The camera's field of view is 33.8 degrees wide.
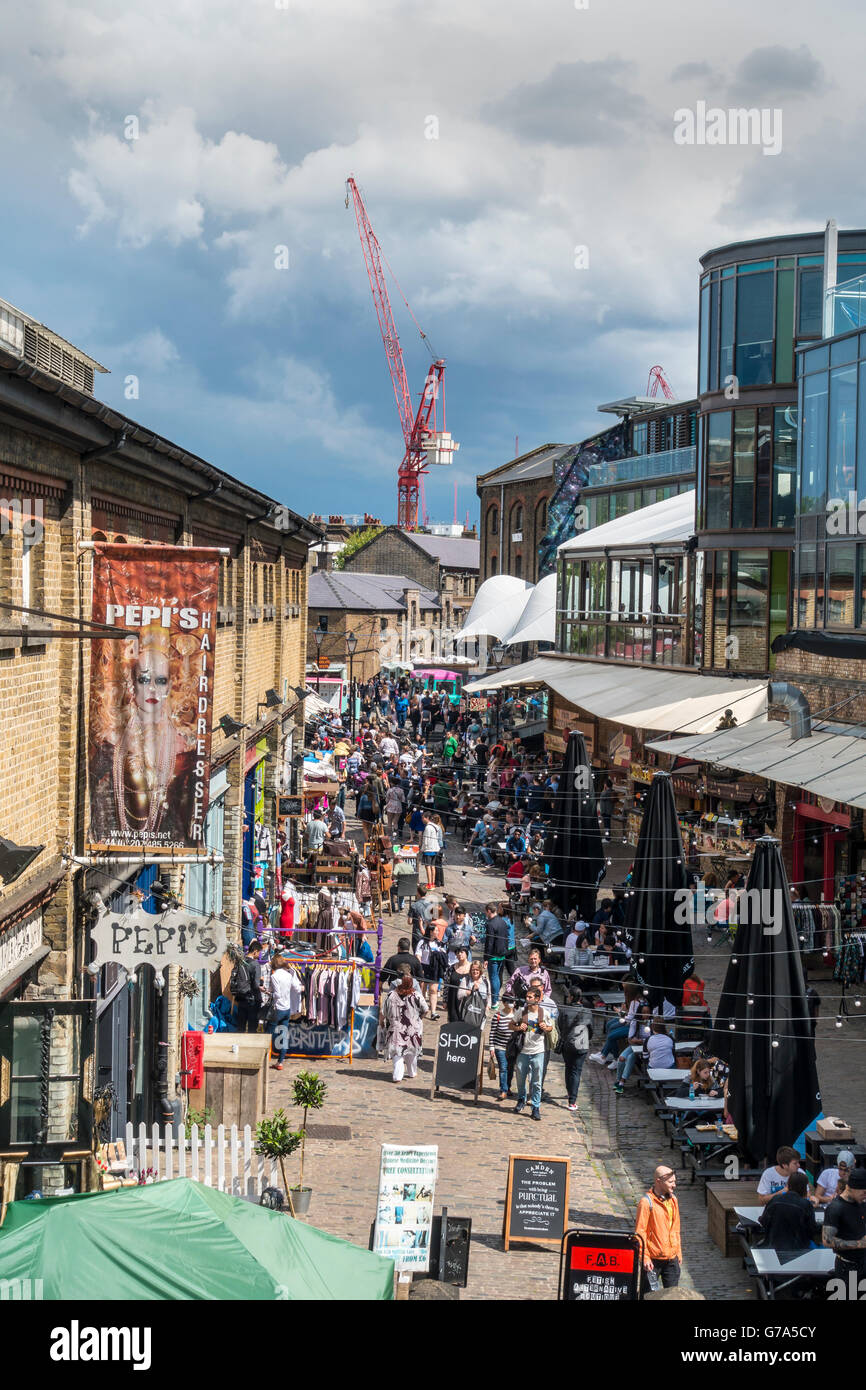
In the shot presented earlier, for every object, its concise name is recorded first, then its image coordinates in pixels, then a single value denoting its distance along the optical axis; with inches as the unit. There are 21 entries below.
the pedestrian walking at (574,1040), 619.8
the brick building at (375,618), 2876.5
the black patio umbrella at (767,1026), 493.7
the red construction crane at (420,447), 6008.9
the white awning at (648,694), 1018.1
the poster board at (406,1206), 432.5
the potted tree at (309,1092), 520.7
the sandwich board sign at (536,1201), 470.9
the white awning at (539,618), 1699.1
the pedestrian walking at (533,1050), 611.2
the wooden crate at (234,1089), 564.7
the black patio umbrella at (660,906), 690.2
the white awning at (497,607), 2007.9
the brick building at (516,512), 2815.0
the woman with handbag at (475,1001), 657.0
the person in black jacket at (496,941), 787.4
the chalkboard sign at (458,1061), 629.0
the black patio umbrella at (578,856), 881.5
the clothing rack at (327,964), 674.2
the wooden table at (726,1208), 461.1
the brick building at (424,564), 3806.6
